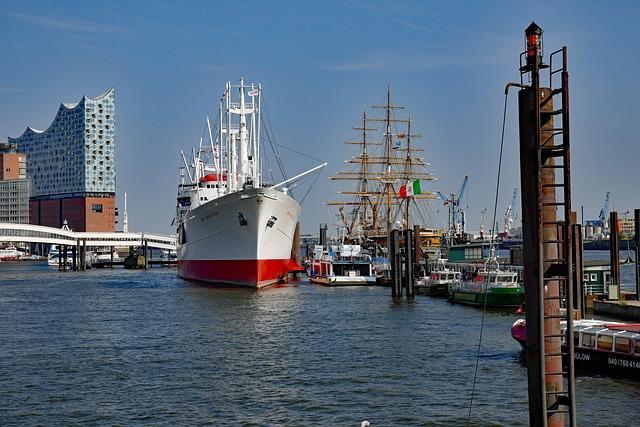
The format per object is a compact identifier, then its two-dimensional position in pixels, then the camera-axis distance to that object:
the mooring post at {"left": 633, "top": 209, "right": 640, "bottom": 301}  51.56
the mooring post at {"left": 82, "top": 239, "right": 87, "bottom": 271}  141.48
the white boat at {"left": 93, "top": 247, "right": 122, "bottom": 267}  161.26
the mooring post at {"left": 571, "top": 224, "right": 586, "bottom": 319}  43.16
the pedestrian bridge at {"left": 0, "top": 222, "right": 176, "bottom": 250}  154.64
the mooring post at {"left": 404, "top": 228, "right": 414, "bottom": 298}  68.62
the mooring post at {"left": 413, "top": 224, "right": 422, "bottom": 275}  90.81
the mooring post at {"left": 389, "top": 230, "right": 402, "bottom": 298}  67.88
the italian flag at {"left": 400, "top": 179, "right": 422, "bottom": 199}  108.25
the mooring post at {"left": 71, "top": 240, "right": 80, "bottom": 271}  145.75
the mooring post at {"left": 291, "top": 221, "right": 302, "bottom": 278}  109.93
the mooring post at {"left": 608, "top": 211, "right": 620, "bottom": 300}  52.97
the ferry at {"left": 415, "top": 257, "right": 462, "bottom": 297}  72.94
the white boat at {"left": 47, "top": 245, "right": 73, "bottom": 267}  175.77
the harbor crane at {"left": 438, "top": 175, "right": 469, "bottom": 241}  135.62
